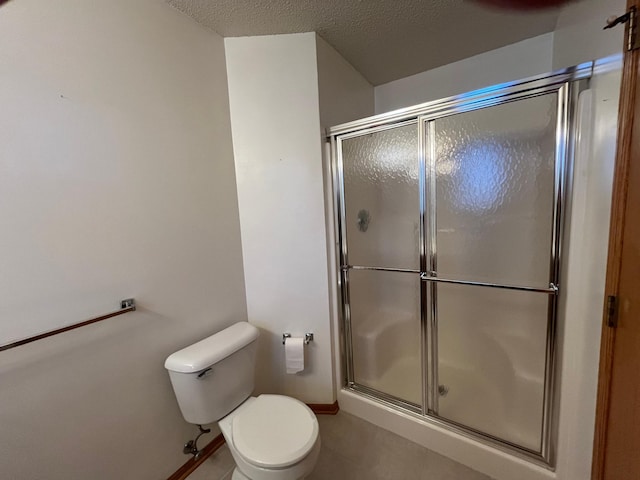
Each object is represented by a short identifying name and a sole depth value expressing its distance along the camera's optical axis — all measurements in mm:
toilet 1041
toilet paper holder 1720
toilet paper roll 1664
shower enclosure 1220
